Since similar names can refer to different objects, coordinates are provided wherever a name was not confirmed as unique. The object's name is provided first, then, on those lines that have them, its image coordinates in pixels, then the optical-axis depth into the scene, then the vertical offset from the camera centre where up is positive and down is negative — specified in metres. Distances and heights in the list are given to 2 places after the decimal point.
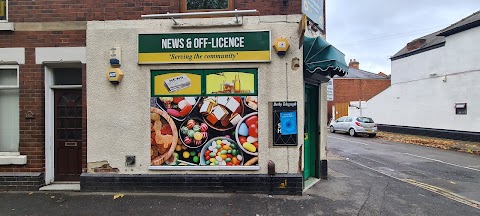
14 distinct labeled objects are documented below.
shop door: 7.27 -0.57
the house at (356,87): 35.56 +2.84
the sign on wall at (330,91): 8.92 +0.61
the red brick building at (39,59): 6.35 +1.16
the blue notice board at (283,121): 6.04 -0.20
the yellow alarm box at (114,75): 6.11 +0.77
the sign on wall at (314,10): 6.45 +2.31
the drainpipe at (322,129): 7.32 -0.46
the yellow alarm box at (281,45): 5.92 +1.31
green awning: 5.85 +1.07
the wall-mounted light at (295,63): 6.00 +0.97
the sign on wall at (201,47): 6.06 +1.33
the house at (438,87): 15.76 +1.44
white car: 20.31 -1.06
